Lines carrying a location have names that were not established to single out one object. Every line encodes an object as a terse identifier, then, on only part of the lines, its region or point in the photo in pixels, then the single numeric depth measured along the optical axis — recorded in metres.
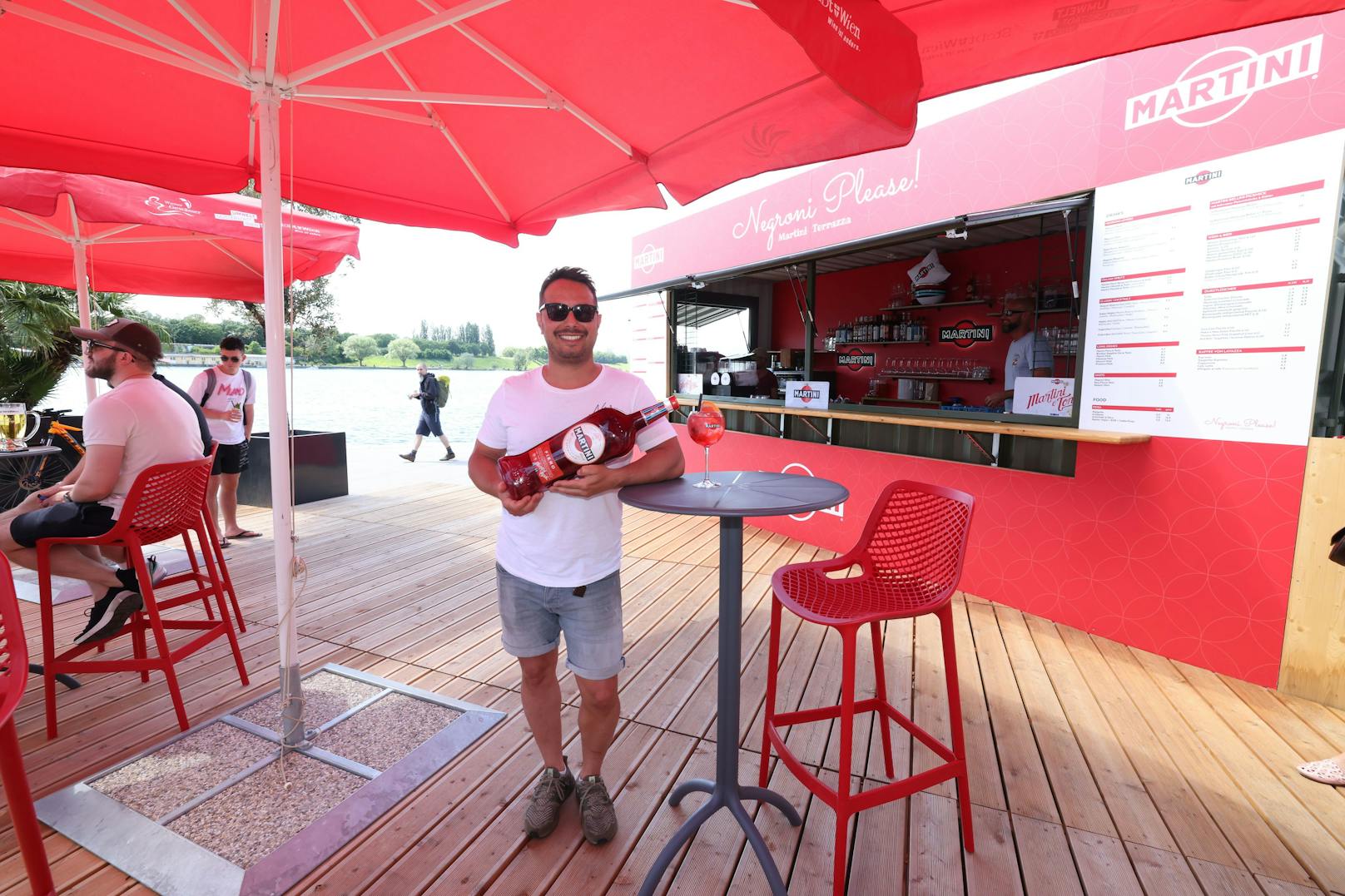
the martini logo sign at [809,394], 5.06
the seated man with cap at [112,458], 2.35
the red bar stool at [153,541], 2.27
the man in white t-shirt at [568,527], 1.68
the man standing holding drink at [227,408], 4.49
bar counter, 3.11
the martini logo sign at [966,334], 6.50
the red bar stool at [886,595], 1.61
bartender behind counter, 5.50
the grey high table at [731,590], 1.55
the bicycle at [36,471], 5.65
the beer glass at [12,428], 3.24
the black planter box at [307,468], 6.11
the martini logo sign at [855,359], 7.70
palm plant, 7.21
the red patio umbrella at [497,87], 1.51
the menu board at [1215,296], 2.67
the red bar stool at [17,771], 1.07
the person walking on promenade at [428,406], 9.95
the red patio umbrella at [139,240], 3.07
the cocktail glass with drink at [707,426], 1.90
